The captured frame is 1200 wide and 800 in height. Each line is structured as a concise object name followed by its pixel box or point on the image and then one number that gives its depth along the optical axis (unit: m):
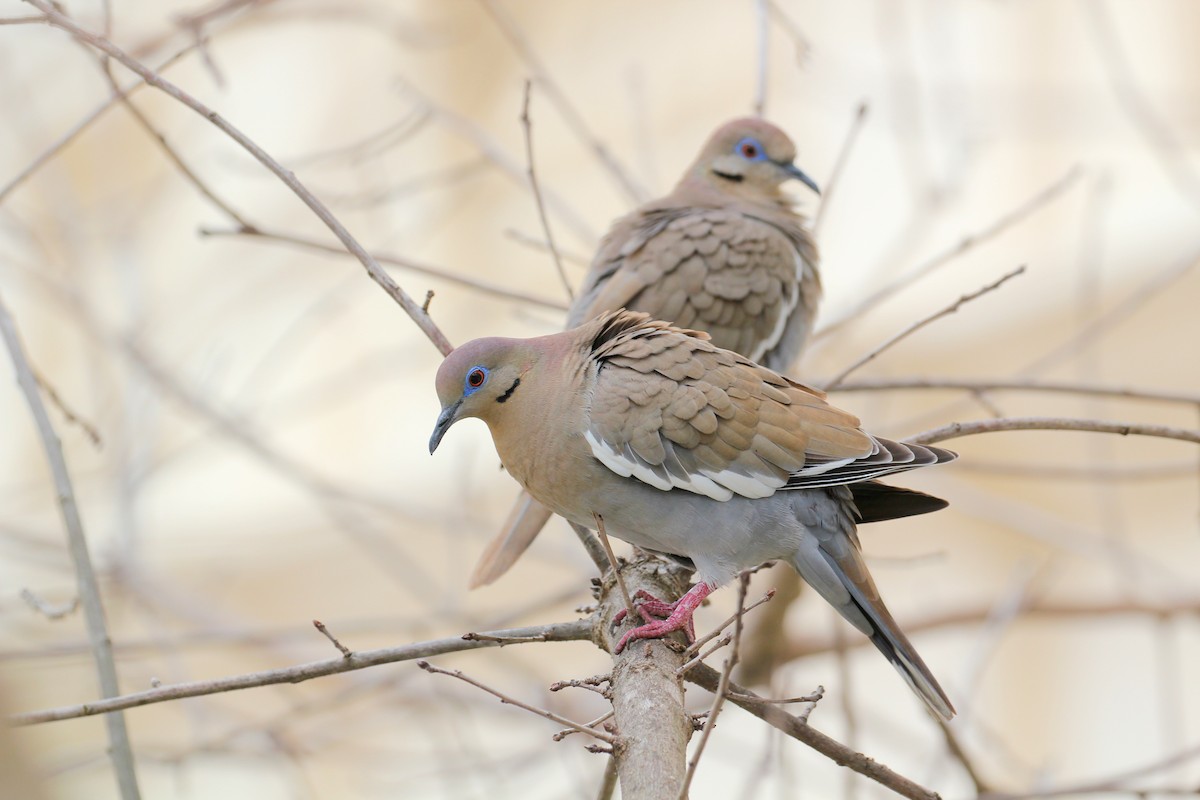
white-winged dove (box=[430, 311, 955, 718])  4.79
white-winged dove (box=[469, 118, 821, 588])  6.40
